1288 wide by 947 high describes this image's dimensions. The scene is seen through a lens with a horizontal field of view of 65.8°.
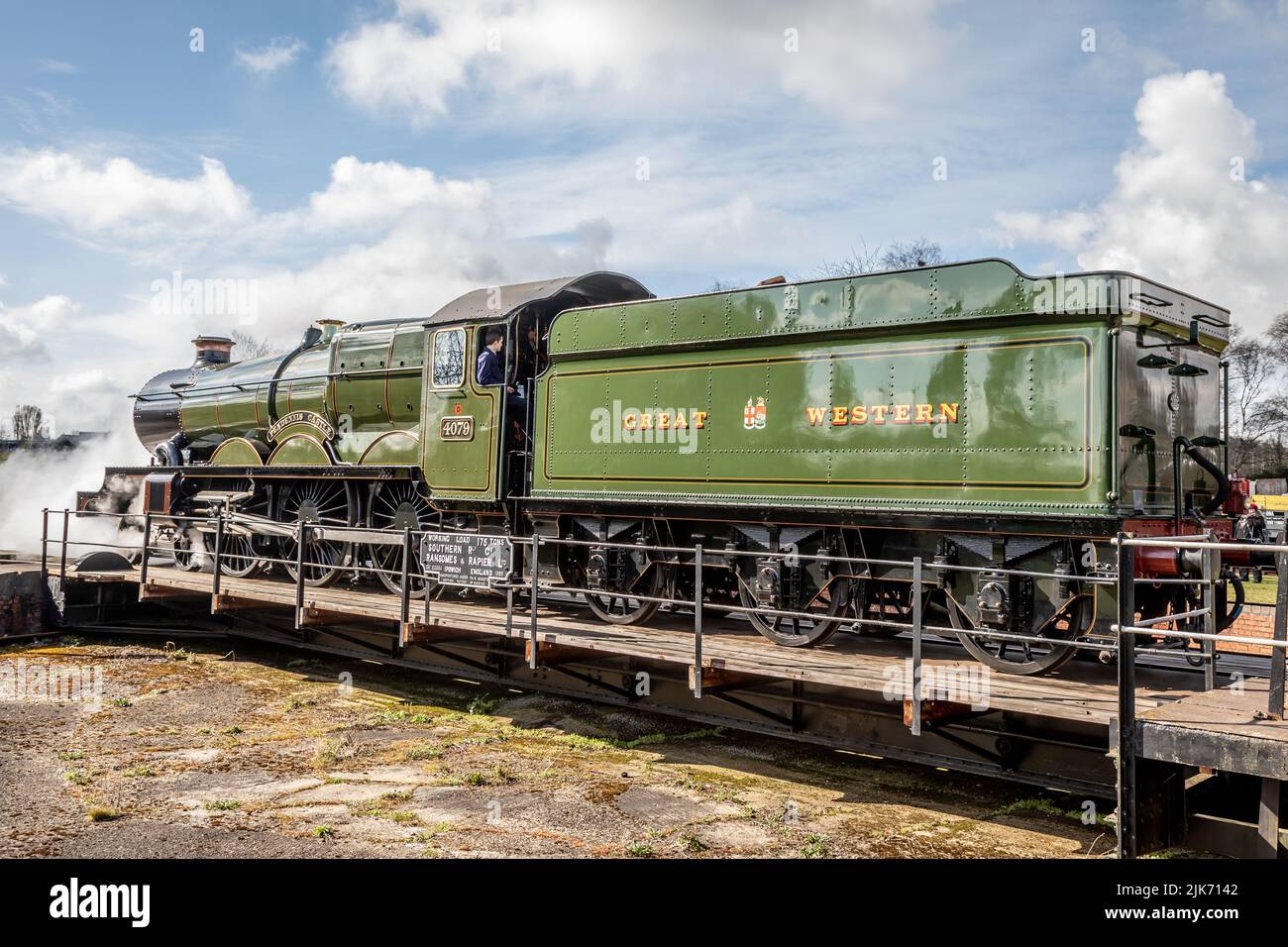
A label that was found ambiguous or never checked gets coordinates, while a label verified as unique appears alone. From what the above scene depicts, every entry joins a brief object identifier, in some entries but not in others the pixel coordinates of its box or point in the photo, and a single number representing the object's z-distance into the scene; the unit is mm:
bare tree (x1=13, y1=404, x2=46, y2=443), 72750
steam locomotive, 7688
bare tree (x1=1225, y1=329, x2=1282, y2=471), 50031
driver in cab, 11695
